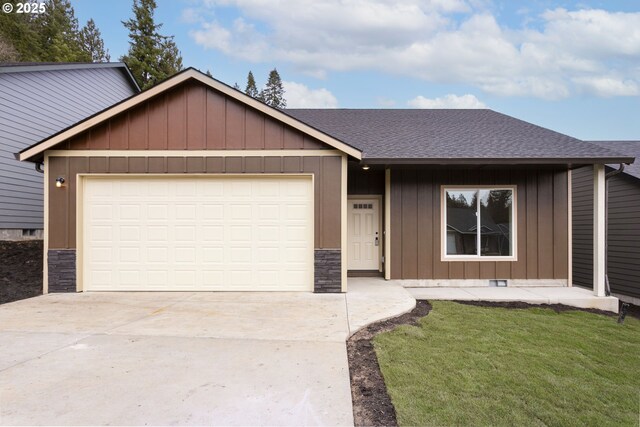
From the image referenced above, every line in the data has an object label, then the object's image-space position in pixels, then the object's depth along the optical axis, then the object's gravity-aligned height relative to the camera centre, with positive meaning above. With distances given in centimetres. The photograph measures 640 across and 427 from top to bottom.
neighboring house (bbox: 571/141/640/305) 934 -38
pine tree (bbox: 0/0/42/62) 1861 +1016
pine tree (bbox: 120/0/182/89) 2631 +1295
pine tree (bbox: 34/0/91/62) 2112 +1182
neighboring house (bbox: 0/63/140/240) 955 +302
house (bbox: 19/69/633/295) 691 +54
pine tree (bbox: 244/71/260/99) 3441 +1293
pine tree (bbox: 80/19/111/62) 2869 +1459
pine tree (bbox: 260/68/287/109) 3722 +1361
